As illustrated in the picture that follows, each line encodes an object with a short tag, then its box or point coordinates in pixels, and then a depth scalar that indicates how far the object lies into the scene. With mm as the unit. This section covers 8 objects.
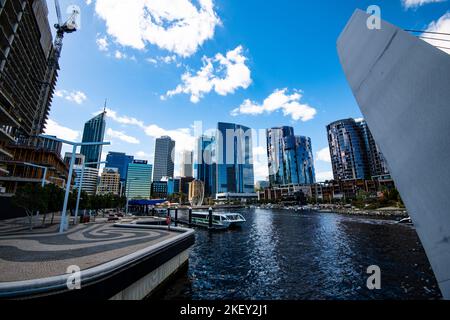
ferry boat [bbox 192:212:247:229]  45750
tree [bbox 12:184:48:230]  23203
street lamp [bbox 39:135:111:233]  20025
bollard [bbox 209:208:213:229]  46262
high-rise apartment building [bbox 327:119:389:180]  172125
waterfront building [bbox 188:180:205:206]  179125
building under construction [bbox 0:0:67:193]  36375
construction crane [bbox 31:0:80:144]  85500
